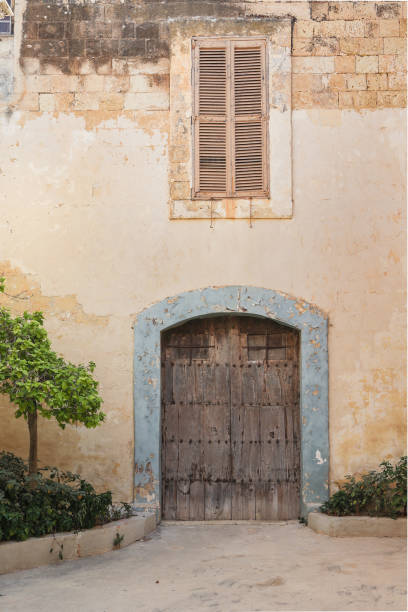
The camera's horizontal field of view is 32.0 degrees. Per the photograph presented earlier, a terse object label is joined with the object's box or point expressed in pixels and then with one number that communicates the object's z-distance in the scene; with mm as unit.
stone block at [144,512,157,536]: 6898
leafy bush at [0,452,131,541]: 5891
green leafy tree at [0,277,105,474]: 6016
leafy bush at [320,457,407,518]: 6746
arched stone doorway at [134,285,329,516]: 7191
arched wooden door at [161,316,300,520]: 7449
